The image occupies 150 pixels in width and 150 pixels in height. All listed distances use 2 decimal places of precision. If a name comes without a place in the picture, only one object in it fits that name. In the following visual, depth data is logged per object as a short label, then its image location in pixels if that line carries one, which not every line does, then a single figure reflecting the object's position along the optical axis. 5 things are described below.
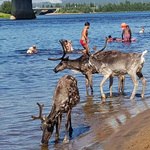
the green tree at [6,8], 169.75
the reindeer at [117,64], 13.54
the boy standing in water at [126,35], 33.87
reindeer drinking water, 9.64
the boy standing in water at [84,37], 21.72
